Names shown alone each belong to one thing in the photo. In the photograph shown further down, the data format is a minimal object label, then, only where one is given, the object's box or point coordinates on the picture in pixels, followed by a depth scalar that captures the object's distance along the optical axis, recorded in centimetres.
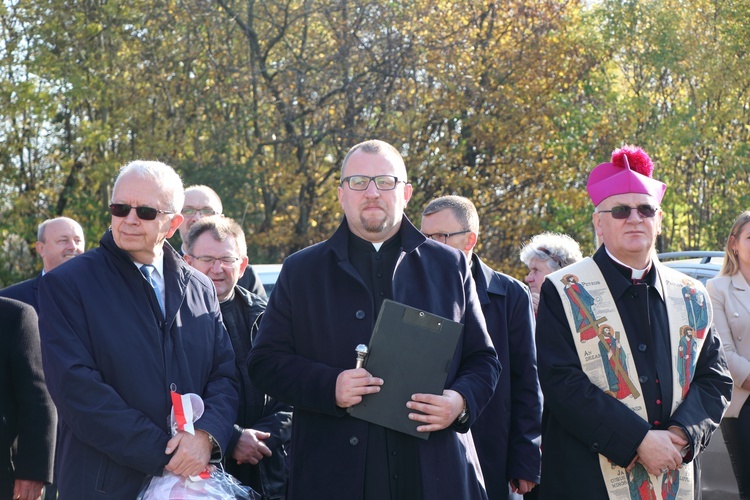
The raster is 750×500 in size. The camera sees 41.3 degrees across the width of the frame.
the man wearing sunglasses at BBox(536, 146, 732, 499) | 412
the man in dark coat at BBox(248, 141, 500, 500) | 379
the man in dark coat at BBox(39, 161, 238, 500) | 372
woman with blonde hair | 572
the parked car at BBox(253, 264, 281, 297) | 805
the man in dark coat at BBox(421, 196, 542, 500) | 487
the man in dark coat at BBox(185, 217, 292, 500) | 477
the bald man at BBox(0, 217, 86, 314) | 712
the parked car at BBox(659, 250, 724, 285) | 780
